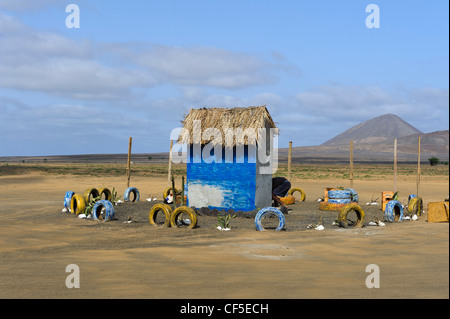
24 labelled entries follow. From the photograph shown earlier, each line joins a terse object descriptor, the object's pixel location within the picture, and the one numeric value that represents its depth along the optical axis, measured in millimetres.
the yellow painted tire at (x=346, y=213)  14898
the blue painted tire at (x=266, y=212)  14156
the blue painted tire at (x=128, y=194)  22391
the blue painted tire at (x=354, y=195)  20931
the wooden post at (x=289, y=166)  24927
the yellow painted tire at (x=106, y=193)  20728
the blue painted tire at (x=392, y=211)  15973
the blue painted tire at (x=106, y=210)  16453
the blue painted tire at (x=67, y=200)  19219
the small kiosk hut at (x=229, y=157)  17812
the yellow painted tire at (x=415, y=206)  17755
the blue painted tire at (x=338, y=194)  19797
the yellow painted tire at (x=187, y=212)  14578
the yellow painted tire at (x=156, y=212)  14969
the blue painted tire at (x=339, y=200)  19755
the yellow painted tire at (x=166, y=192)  21741
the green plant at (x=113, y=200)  21000
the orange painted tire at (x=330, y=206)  19688
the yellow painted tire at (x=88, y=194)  18758
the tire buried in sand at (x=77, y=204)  17792
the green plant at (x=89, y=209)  17478
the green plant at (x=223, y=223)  14545
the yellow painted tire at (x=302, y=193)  24156
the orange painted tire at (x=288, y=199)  21844
